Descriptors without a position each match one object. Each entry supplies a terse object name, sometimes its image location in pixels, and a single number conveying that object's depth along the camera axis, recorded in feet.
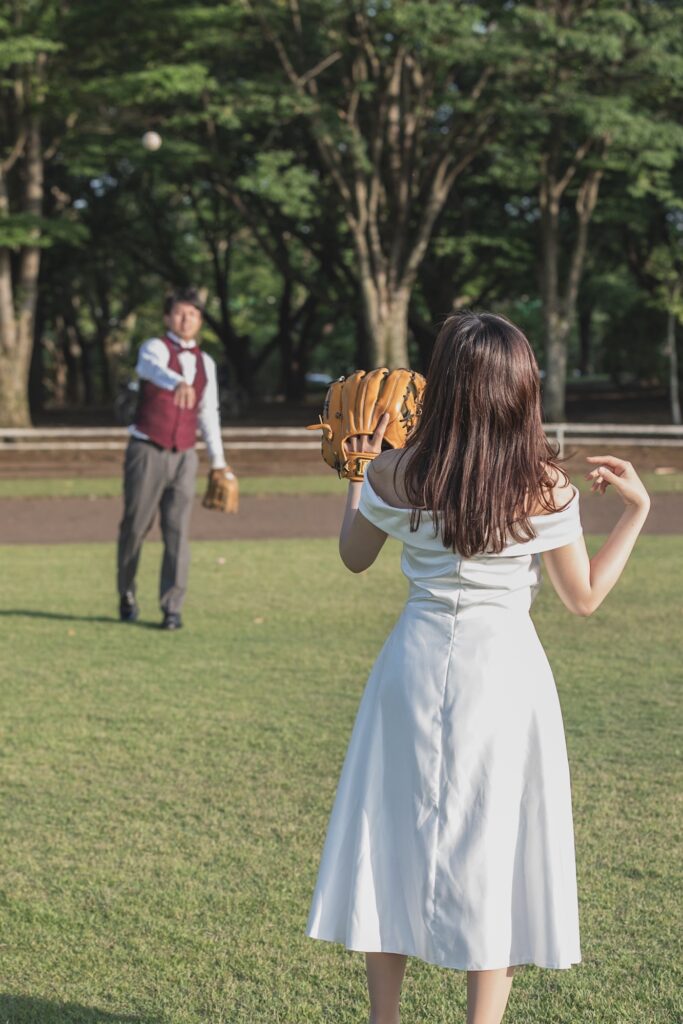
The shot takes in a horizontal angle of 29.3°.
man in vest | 28.63
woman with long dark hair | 8.88
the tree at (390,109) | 75.25
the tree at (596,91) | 75.25
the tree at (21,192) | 78.54
